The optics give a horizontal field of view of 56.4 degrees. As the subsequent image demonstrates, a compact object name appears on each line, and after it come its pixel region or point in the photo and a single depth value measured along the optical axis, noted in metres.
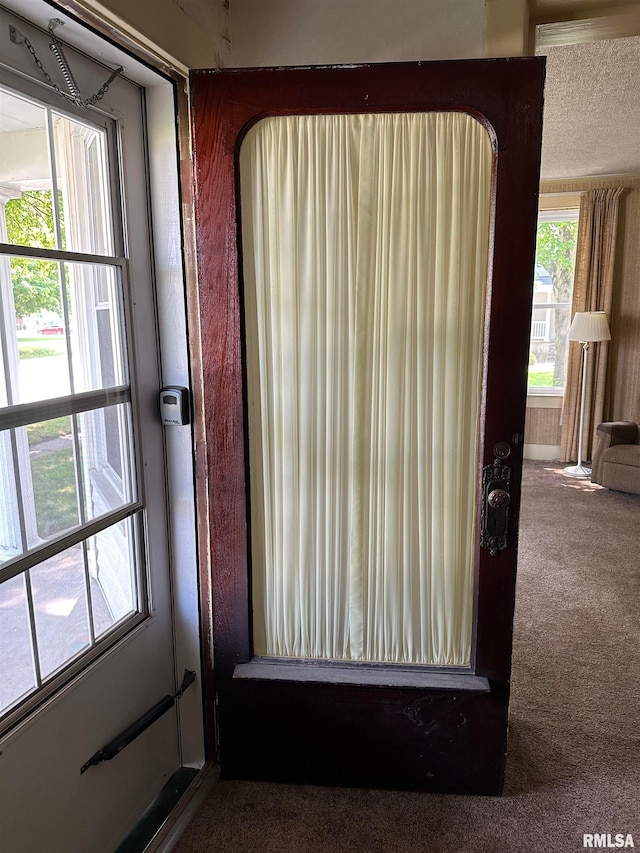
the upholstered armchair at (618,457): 4.43
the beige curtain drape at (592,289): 5.04
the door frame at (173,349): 1.49
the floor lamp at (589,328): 4.89
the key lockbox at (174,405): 1.60
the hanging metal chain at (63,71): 1.14
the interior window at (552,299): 5.46
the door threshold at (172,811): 1.53
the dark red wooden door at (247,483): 1.41
